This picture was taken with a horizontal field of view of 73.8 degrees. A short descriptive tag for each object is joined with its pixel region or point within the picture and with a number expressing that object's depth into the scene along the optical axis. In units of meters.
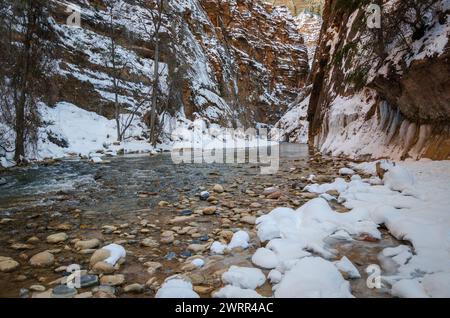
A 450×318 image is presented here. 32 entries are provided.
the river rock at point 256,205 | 4.20
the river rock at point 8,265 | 2.35
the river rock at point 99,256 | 2.47
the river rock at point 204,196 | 4.79
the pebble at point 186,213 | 3.96
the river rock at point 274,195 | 4.66
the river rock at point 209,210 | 3.94
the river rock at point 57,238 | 2.98
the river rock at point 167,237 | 3.03
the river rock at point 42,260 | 2.47
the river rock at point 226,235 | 3.05
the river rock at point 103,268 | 2.35
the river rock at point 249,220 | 3.50
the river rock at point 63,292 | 1.96
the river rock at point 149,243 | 2.92
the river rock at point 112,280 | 2.18
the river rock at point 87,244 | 2.80
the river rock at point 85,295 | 1.95
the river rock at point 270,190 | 4.93
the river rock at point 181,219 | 3.66
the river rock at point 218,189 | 5.33
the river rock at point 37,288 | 2.05
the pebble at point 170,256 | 2.65
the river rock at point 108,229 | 3.27
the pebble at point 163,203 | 4.42
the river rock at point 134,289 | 2.08
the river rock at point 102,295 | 1.95
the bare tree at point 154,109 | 17.11
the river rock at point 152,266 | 2.40
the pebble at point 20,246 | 2.81
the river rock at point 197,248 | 2.79
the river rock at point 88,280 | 2.13
